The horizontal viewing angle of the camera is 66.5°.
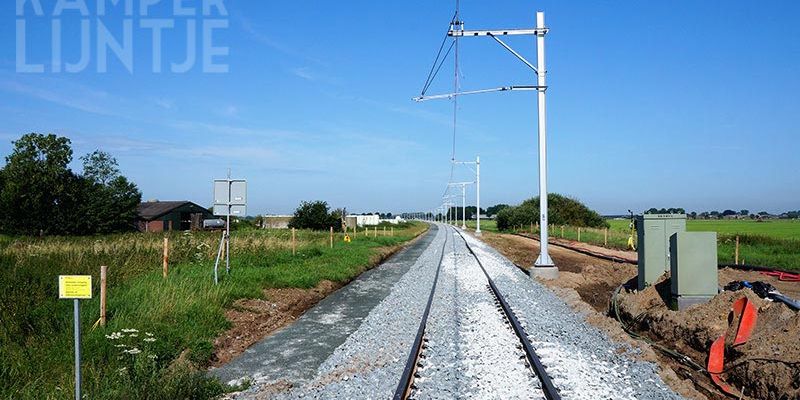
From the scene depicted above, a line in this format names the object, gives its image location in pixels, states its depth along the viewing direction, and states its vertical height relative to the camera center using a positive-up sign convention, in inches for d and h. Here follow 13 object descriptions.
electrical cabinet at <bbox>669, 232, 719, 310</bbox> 431.8 -36.6
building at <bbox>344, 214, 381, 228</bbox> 5148.6 -23.1
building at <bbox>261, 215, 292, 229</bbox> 4032.0 -23.7
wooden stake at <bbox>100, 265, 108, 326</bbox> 383.2 -51.1
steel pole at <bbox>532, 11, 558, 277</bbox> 779.4 +103.5
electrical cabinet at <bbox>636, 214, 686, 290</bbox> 522.0 -21.4
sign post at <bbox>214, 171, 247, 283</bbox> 679.7 +23.1
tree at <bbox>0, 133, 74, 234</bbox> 2534.4 +146.0
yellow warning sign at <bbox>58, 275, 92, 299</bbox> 240.4 -27.0
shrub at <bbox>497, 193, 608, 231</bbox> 3376.0 +16.5
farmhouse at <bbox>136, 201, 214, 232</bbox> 3179.1 +9.3
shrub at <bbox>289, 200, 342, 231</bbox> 2561.5 +1.9
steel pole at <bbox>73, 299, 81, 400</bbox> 230.8 -49.8
